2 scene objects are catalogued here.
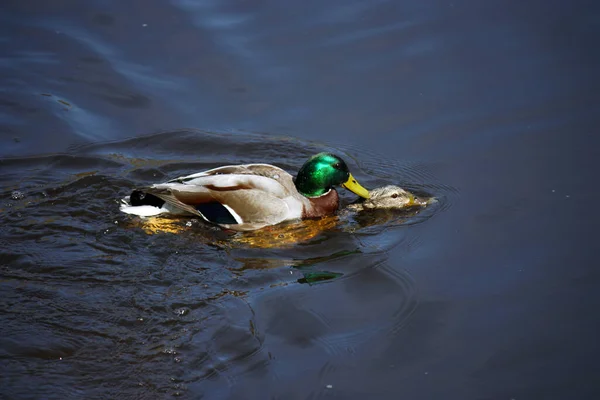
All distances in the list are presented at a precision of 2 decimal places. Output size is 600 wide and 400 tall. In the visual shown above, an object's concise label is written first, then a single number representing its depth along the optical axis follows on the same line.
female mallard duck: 16.89
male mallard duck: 16.97
